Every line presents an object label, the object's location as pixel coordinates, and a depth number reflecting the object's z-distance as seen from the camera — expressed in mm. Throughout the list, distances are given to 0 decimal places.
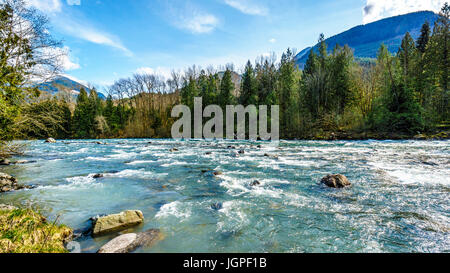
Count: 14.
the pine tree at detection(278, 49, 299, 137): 36562
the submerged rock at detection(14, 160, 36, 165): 14734
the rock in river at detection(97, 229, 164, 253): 3899
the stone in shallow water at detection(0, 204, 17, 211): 5052
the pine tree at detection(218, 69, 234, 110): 49156
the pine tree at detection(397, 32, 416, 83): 34288
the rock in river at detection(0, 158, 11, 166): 13984
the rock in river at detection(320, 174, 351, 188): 7807
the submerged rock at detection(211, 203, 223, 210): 6216
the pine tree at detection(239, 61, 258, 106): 48000
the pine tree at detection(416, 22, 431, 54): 48200
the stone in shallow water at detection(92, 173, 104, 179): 10195
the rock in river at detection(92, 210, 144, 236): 4699
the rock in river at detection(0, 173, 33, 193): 8031
